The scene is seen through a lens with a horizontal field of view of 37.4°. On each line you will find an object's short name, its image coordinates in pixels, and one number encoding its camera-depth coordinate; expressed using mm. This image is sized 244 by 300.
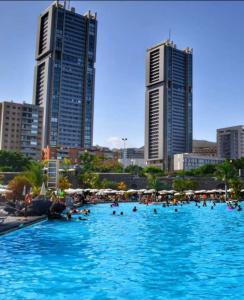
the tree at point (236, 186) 67688
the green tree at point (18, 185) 45000
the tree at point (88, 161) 91169
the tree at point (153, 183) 87375
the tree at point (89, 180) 77062
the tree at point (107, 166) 120862
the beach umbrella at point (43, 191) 37253
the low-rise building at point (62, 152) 149000
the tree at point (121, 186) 87438
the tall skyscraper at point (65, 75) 160250
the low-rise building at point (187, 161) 179500
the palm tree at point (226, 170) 73812
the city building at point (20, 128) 140750
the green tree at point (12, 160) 114812
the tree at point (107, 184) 82750
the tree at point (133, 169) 151825
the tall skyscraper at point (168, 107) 188000
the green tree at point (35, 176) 46741
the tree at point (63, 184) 59925
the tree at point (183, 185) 89538
